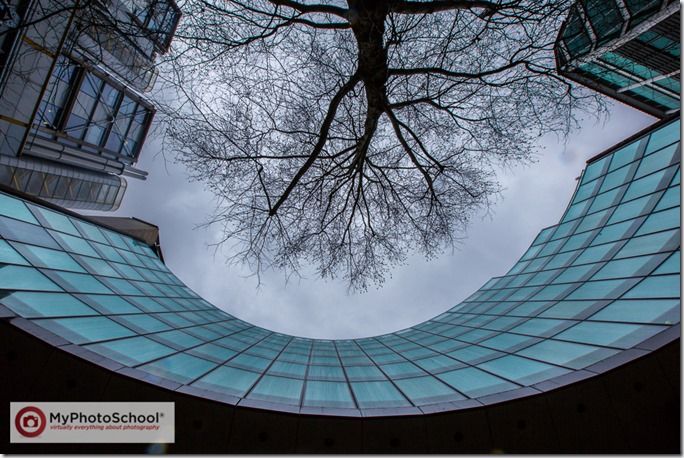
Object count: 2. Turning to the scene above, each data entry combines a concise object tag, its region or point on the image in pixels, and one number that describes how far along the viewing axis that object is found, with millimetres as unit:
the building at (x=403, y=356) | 5691
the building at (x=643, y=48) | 18330
